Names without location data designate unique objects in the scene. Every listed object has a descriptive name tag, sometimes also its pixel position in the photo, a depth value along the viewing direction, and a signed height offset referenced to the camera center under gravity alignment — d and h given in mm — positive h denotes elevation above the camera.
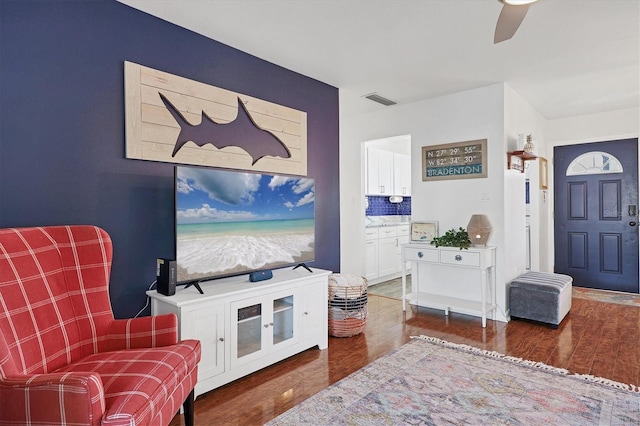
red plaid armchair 1281 -584
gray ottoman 3516 -839
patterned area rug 1995 -1101
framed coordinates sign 3963 +584
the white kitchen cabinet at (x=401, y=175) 6324 +667
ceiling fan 1903 +1063
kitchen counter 5635 -125
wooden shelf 3871 +588
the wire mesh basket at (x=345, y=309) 3273 -845
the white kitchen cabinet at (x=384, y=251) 5355 -577
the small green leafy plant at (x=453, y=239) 3862 -279
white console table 3680 -694
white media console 2229 -705
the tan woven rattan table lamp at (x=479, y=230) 3852 -180
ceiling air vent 4199 +1339
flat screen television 2328 -56
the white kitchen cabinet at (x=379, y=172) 5770 +668
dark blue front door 4941 -26
